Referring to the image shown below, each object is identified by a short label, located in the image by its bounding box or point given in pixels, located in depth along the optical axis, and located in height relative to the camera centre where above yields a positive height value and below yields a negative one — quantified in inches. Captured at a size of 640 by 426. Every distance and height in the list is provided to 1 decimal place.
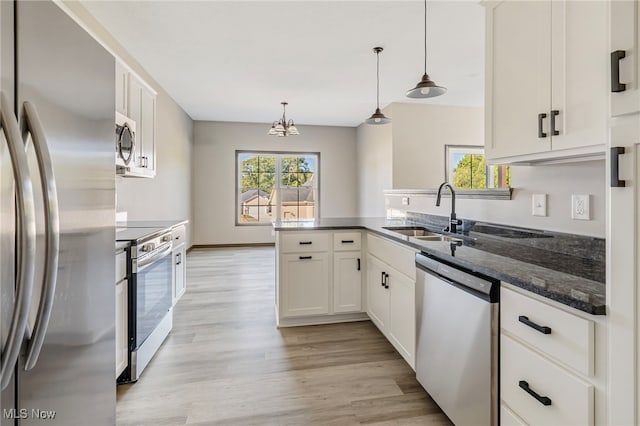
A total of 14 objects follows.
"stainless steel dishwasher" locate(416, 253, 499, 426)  51.3 -24.0
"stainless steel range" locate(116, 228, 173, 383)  77.9 -22.5
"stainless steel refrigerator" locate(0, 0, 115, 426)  28.7 -0.8
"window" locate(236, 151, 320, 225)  280.5 +21.9
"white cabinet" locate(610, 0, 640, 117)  31.4 +15.6
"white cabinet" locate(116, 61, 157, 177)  99.8 +34.3
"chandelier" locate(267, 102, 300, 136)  198.5 +51.9
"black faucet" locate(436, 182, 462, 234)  98.7 -3.2
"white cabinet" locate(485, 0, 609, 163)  47.6 +22.7
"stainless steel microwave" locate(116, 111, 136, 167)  95.4 +22.0
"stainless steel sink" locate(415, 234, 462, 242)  93.5 -8.1
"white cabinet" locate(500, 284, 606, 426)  36.3 -19.7
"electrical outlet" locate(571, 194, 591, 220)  61.7 +0.9
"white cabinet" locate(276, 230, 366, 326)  110.7 -22.9
